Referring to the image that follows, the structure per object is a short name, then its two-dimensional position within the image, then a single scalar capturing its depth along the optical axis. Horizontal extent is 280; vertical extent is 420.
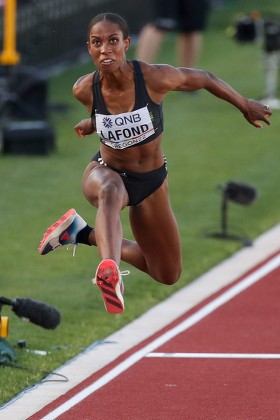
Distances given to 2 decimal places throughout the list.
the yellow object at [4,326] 19.95
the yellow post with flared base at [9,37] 35.59
